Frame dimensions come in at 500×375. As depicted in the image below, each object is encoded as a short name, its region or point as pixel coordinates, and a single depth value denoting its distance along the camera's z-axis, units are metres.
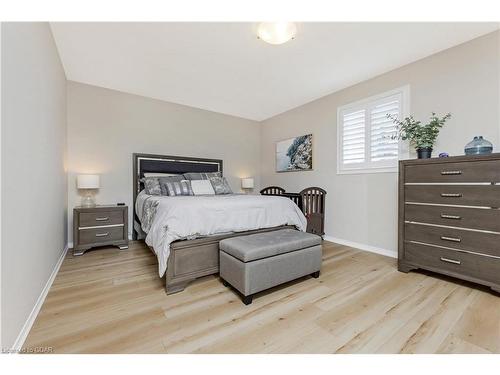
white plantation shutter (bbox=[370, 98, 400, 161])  2.81
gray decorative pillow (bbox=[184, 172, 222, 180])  3.63
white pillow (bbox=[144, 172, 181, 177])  3.72
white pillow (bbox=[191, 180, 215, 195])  3.31
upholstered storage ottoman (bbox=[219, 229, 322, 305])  1.71
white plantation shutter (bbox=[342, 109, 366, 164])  3.15
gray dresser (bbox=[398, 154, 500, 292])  1.78
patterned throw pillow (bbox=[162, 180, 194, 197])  3.14
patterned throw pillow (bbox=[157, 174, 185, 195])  3.23
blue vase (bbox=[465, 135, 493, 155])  1.91
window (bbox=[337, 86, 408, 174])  2.80
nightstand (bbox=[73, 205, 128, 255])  2.78
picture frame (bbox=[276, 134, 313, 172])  3.96
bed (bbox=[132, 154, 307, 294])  1.87
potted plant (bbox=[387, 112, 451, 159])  2.27
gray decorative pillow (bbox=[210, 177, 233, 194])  3.51
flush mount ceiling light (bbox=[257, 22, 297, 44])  1.87
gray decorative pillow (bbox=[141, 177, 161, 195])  3.24
